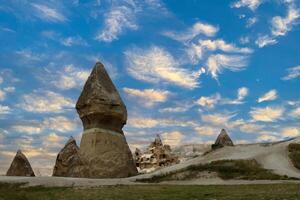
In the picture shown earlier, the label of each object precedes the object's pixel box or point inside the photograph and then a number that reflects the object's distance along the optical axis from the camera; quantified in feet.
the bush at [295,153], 121.08
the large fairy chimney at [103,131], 109.50
